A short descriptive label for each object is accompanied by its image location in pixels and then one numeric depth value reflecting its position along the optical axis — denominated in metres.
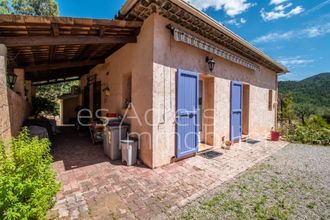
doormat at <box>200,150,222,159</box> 5.39
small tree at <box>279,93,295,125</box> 13.61
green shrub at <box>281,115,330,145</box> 7.88
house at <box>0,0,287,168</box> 4.24
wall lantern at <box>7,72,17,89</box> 5.09
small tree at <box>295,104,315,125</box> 21.12
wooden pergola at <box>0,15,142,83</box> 3.55
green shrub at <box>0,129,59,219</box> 1.62
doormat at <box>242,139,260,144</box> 7.52
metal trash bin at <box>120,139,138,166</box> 4.52
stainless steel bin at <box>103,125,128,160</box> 4.94
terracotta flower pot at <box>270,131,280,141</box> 8.18
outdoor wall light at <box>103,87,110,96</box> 7.03
